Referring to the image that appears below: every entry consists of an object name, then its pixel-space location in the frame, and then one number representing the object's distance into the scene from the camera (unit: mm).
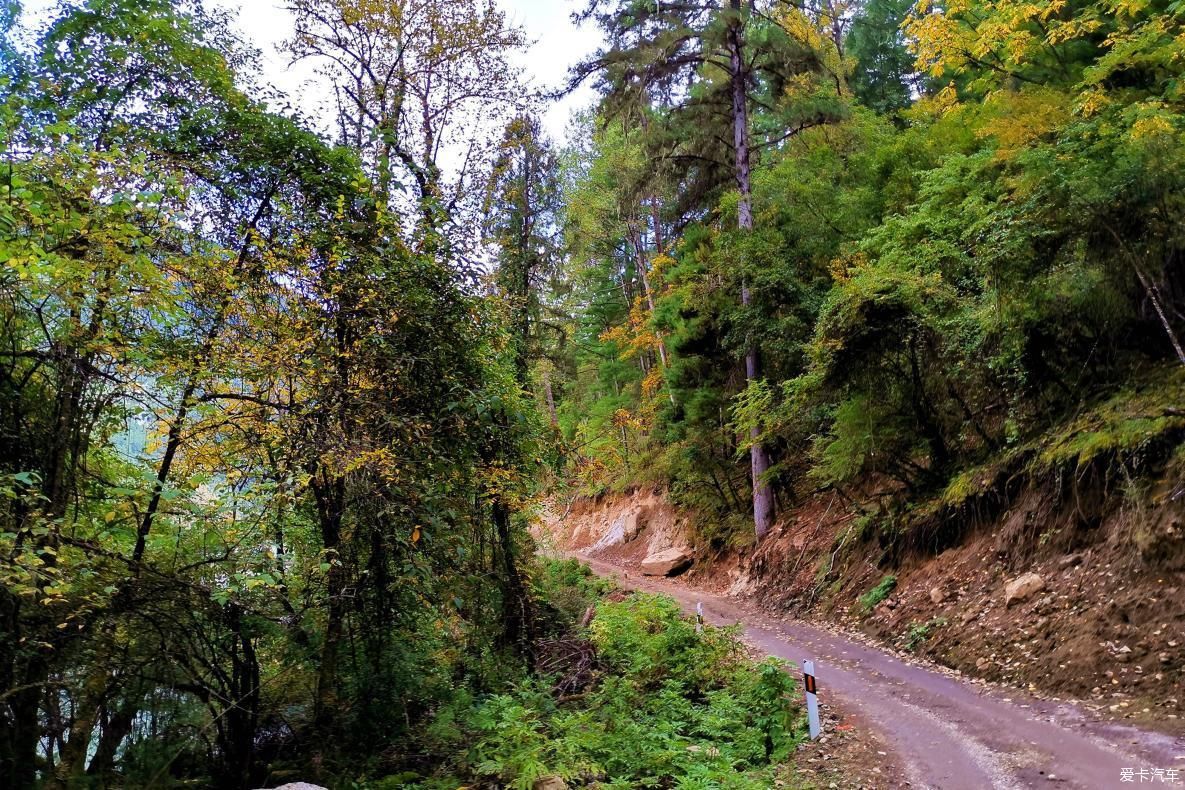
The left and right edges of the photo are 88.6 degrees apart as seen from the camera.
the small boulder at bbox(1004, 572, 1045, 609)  7633
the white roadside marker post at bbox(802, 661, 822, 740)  6246
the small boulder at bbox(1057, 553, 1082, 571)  7421
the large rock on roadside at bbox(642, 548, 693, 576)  19719
